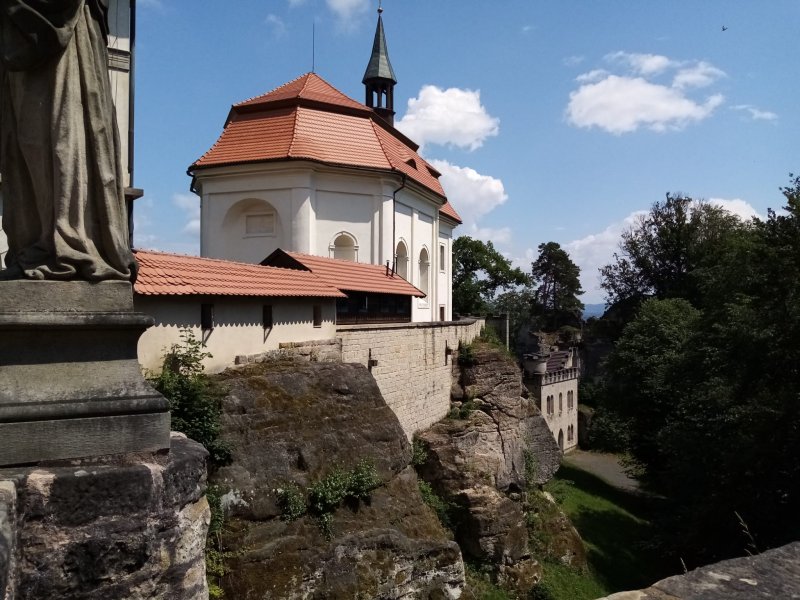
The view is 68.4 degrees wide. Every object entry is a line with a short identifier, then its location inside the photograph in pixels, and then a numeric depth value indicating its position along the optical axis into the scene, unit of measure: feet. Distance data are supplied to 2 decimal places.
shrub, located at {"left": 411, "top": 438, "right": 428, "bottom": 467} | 53.52
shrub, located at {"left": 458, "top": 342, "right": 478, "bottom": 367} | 63.67
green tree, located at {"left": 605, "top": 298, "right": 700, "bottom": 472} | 97.50
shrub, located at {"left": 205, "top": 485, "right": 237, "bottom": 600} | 23.17
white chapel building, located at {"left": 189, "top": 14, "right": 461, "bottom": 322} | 64.54
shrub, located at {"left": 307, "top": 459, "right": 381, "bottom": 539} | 27.91
